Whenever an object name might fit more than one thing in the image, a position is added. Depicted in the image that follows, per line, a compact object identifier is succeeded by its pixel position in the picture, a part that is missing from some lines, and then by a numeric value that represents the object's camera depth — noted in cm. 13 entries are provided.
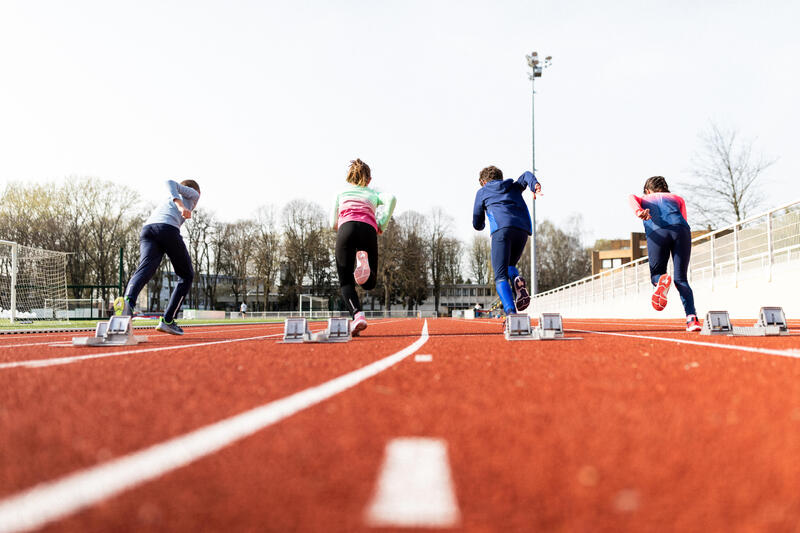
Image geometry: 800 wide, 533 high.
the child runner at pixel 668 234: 623
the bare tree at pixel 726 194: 2914
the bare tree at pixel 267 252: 6056
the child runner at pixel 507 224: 656
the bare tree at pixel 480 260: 7838
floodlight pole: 3947
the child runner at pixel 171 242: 664
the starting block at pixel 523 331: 530
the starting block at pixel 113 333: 496
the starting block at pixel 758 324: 536
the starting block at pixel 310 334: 524
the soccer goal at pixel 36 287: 2308
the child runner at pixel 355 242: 633
